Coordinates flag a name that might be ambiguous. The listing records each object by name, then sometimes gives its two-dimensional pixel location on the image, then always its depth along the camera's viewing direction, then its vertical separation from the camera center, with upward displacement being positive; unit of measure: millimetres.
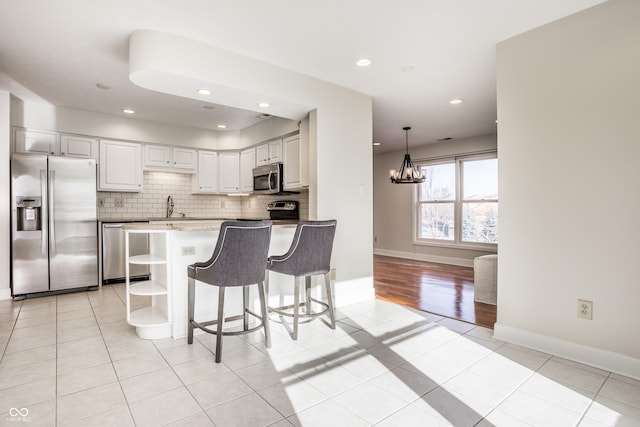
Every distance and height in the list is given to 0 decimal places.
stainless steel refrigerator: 4094 -103
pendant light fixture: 5816 +661
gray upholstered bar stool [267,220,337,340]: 2848 -339
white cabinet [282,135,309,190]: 4301 +661
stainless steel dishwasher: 4844 -502
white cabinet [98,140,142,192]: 5137 +749
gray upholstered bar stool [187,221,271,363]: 2414 -344
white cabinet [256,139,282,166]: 5086 +945
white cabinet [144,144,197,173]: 5543 +943
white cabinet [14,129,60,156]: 4535 +989
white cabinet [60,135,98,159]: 4836 +984
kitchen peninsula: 2836 -555
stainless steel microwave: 4984 +537
